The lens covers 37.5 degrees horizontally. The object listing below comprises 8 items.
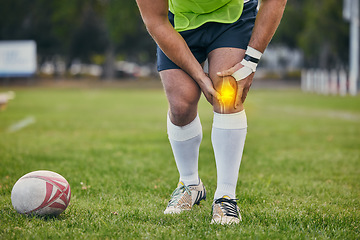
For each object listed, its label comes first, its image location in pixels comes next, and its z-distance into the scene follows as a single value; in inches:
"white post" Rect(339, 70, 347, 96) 1060.0
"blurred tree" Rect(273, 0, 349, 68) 1584.6
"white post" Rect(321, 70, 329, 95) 1149.7
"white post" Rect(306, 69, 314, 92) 1273.4
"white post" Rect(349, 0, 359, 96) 1054.4
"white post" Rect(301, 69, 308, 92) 1327.5
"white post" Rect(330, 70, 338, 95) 1102.4
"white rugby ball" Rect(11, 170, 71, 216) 144.5
